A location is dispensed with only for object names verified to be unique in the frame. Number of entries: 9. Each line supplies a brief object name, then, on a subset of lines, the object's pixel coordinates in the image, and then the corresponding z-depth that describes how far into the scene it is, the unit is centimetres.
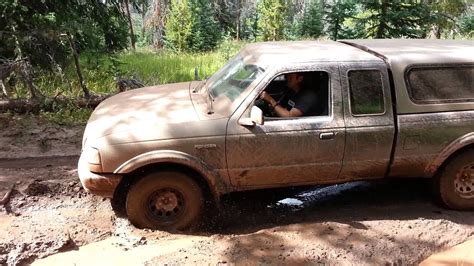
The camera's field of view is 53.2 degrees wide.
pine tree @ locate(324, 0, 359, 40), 1292
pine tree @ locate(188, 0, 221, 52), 2305
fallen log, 845
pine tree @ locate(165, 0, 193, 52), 2233
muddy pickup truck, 472
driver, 498
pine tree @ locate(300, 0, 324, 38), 2317
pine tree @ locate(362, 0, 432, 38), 1222
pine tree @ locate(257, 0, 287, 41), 2367
